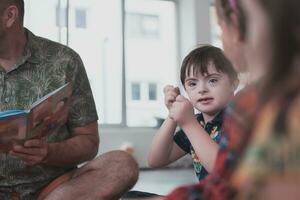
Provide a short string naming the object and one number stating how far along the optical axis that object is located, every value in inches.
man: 55.8
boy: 49.8
